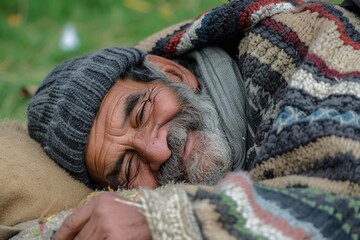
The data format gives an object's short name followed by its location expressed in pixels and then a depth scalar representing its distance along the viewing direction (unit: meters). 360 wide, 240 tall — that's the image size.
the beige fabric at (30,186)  1.31
